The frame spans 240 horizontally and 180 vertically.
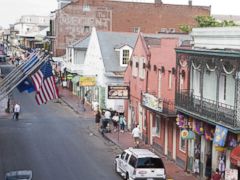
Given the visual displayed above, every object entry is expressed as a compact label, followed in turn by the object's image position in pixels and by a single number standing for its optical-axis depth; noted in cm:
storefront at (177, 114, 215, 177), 2794
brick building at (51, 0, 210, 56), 8612
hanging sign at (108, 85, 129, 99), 4159
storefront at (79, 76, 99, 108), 5575
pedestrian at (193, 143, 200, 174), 2886
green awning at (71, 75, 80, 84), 6744
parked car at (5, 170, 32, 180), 2134
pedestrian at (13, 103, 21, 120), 4918
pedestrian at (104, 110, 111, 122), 4442
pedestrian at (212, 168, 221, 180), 2503
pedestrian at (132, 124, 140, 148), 3749
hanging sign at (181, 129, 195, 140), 2916
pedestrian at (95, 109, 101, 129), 4759
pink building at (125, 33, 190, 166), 3319
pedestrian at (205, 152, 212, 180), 2768
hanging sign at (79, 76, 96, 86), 5572
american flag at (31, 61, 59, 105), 2700
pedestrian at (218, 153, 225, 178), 2591
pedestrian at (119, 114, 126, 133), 4384
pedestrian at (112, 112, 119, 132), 4462
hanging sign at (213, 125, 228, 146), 2435
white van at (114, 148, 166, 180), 2581
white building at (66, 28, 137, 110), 5341
